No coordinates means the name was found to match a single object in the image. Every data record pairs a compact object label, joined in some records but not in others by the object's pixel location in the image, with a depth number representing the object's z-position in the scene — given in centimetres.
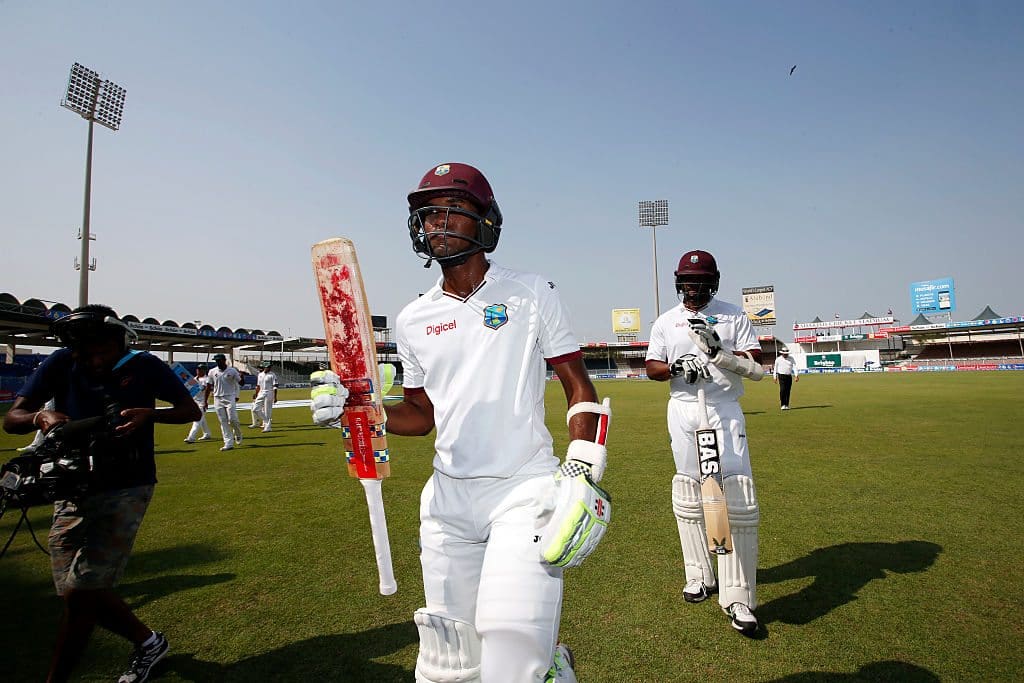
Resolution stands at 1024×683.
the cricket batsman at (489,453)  184
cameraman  303
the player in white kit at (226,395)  1307
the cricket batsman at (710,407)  370
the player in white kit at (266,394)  1599
